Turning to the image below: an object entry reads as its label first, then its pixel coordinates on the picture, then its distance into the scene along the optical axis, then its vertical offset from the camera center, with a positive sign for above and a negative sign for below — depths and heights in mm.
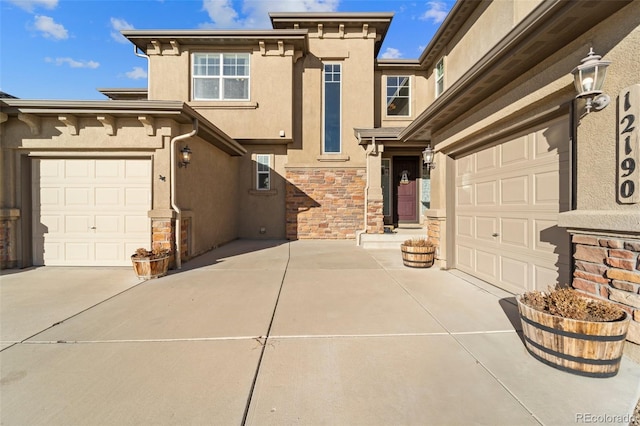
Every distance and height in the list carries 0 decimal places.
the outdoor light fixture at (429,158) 6499 +1229
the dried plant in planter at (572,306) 2395 -889
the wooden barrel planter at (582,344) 2281 -1141
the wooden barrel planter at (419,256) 6074 -1020
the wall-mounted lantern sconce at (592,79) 2721 +1319
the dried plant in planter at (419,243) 6179 -757
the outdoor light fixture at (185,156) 6323 +1230
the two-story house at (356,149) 2895 +1274
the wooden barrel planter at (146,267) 5336 -1122
